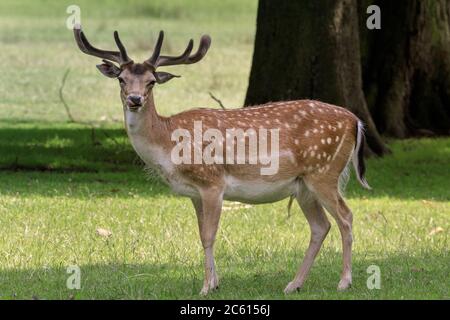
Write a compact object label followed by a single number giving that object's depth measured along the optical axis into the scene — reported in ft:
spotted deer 29.84
